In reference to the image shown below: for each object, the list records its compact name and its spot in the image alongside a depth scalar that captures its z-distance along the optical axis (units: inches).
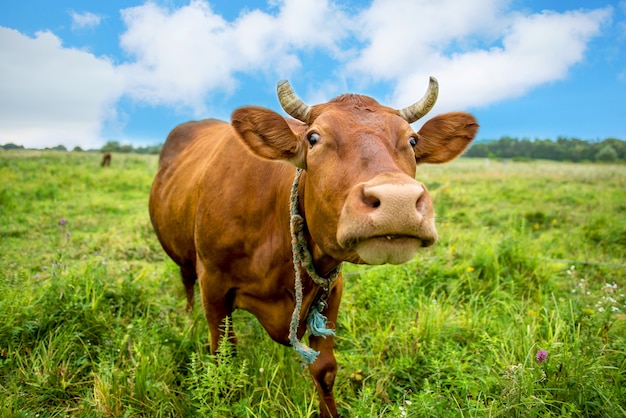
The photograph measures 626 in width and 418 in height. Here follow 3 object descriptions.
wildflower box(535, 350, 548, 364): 96.0
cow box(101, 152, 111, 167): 877.6
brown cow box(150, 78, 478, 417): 66.2
